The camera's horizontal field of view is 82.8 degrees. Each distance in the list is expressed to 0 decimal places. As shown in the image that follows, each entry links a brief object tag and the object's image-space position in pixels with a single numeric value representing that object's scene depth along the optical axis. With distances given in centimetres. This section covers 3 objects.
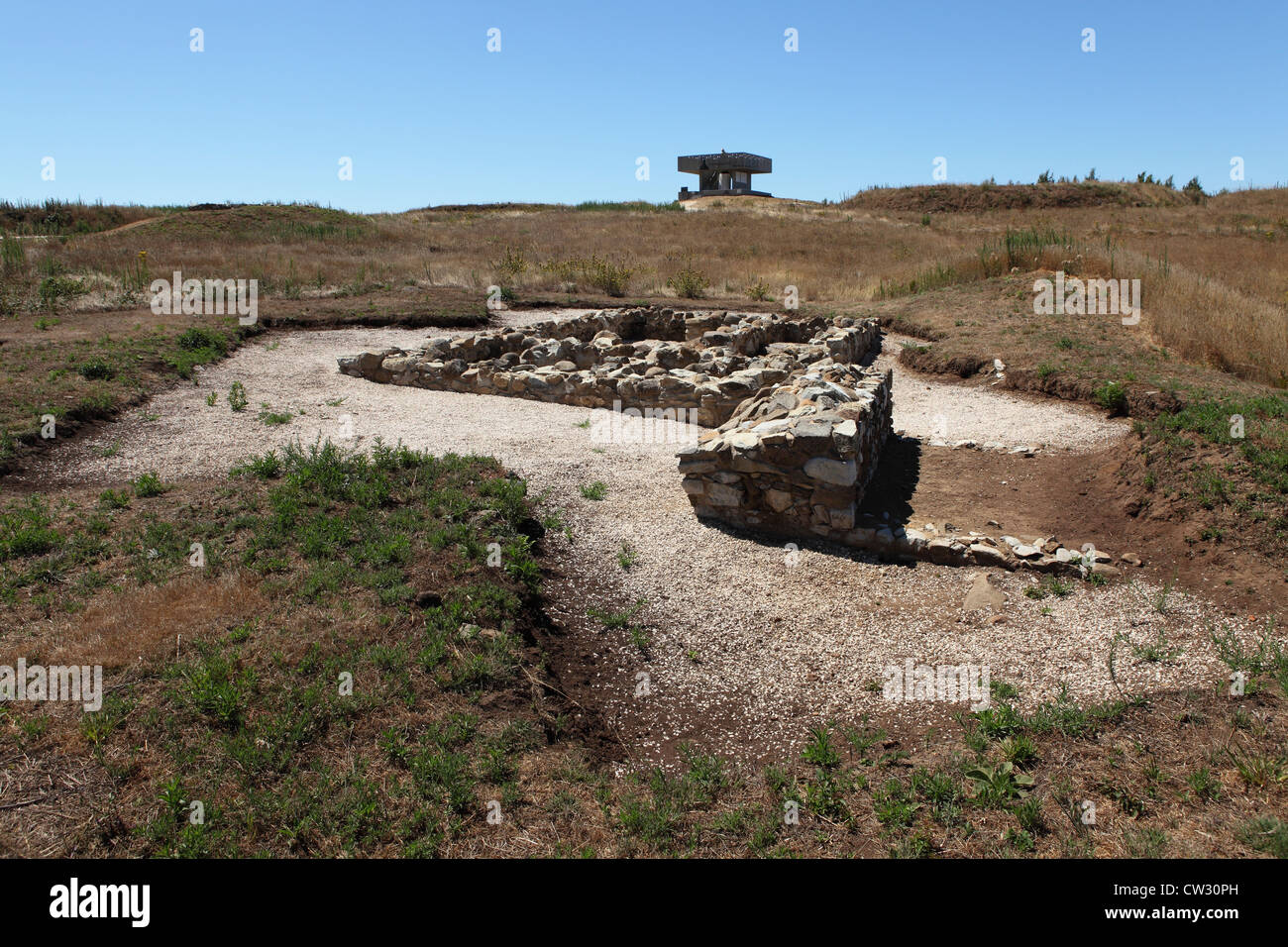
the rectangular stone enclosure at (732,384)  629
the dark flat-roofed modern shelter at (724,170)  5184
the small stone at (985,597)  530
